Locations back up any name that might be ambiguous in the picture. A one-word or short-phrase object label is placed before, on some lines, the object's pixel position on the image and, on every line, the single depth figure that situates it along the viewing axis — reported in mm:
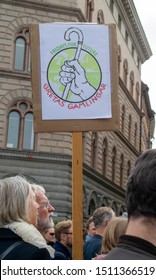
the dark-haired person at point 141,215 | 1502
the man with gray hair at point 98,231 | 4344
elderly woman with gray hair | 2326
